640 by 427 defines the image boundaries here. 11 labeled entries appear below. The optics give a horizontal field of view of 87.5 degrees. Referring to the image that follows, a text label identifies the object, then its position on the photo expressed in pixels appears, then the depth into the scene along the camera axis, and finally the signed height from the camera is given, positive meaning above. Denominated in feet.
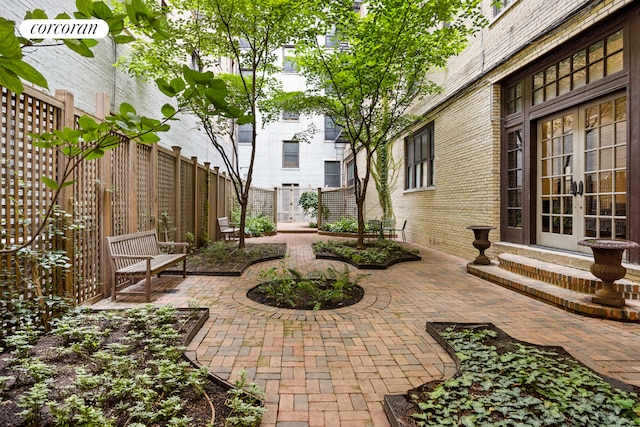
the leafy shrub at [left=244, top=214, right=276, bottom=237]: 39.17 -1.64
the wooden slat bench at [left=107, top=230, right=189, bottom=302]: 13.66 -2.10
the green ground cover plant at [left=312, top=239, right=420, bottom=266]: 22.56 -2.96
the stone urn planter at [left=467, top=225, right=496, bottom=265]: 19.88 -1.78
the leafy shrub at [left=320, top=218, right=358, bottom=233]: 41.37 -1.72
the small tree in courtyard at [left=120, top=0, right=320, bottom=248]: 21.61 +12.75
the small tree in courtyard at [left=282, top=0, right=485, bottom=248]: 21.29 +11.53
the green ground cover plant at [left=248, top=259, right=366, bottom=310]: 13.59 -3.49
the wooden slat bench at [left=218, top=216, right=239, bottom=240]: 32.43 -1.57
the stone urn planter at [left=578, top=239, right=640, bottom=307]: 11.73 -1.95
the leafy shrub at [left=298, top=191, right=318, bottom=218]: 54.19 +1.79
